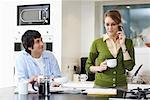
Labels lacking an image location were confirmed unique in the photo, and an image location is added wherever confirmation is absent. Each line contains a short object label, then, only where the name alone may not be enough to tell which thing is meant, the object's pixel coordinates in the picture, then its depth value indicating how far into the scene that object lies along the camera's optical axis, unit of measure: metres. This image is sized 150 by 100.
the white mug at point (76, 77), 4.07
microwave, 3.90
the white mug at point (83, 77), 4.08
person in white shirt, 2.54
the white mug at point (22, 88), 2.19
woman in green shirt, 2.56
